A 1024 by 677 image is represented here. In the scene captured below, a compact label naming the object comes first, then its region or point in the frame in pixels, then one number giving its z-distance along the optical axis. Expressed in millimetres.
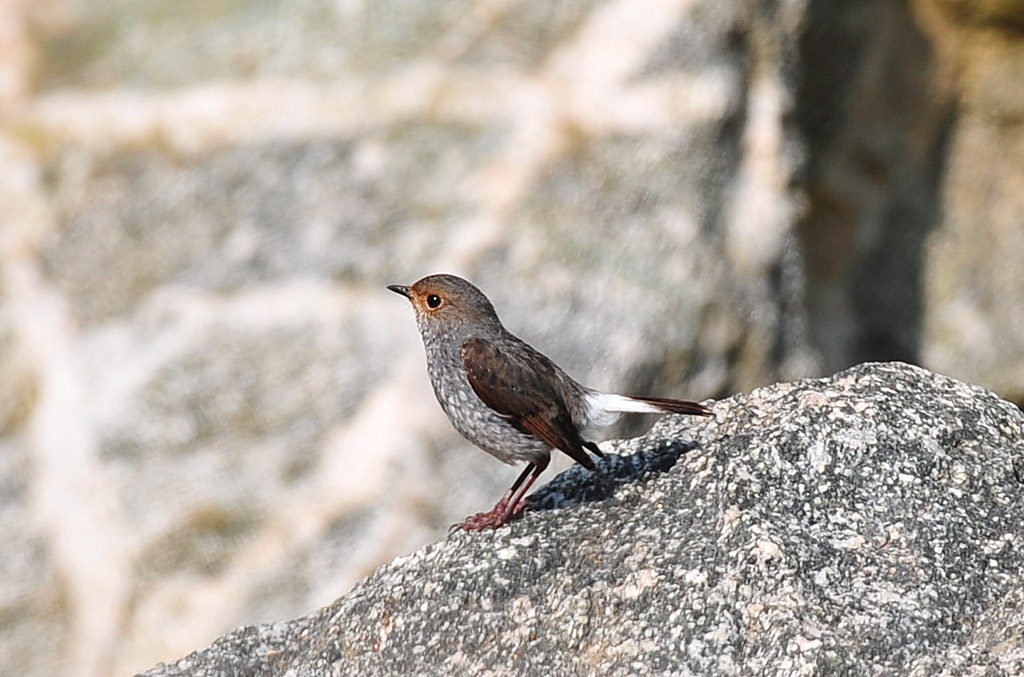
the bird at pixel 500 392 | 9812
